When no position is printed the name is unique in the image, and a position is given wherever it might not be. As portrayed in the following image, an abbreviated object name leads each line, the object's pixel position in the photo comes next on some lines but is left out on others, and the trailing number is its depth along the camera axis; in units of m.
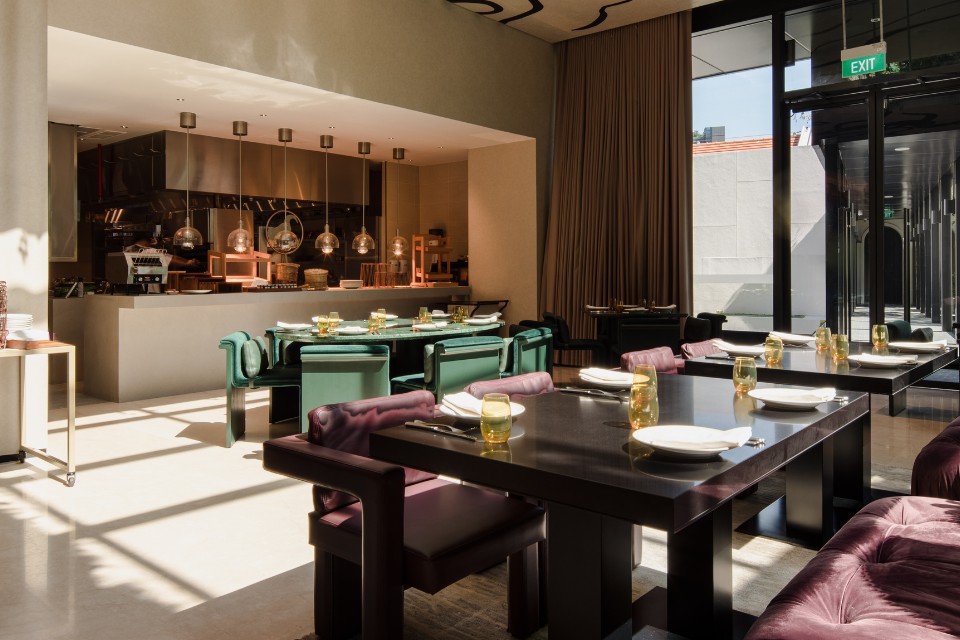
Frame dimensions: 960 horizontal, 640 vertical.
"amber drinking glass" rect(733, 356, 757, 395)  2.60
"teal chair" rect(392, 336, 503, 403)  4.87
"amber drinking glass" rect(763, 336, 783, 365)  3.51
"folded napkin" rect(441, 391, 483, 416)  2.13
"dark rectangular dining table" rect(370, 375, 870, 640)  1.53
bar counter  7.03
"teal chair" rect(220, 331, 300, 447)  5.09
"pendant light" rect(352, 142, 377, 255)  8.94
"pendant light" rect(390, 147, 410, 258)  9.73
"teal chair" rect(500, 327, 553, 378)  5.36
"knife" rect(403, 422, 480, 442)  1.96
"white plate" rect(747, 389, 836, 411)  2.26
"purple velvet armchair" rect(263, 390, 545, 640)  1.91
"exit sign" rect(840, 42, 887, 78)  6.04
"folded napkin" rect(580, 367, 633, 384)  2.79
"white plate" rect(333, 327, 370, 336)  5.41
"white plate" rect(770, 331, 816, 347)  4.46
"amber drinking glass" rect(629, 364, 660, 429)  2.04
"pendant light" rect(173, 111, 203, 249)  7.77
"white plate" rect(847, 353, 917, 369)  3.47
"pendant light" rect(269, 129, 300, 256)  8.46
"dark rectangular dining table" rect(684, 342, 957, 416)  3.15
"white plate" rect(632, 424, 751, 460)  1.67
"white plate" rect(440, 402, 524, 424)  2.09
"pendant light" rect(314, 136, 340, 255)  8.55
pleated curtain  8.37
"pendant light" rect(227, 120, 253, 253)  8.20
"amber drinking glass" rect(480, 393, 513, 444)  1.88
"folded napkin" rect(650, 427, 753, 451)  1.69
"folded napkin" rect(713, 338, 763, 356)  3.89
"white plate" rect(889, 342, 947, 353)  4.04
